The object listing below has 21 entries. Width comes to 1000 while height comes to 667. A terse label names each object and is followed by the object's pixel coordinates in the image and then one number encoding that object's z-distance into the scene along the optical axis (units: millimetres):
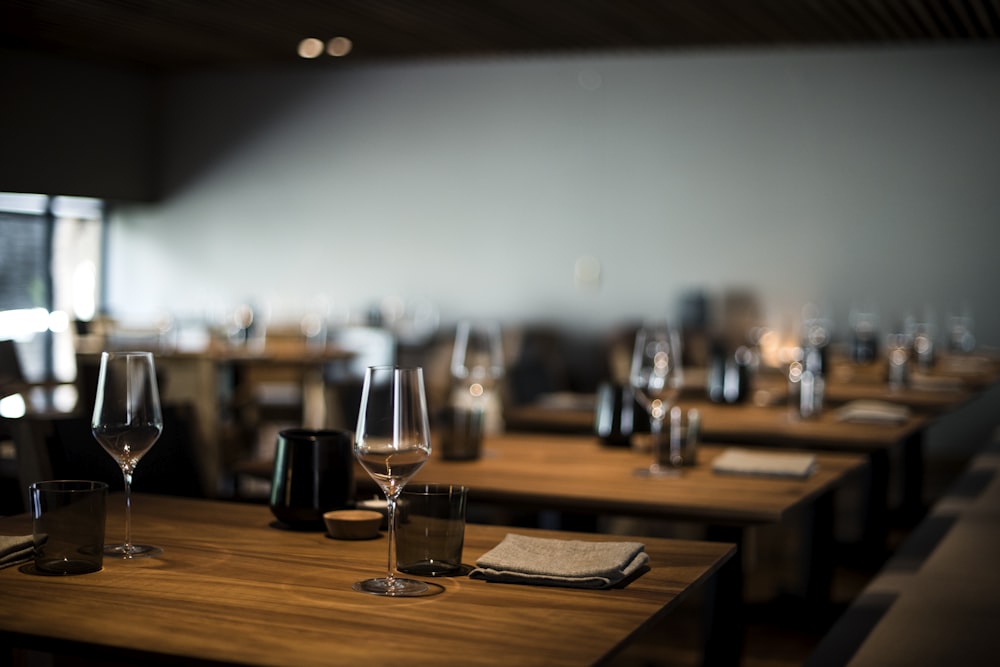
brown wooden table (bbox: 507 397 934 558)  3432
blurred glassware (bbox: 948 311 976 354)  7438
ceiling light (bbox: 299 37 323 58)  9023
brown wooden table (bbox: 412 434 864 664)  2291
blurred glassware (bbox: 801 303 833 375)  3966
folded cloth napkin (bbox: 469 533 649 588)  1572
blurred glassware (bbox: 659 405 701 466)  2771
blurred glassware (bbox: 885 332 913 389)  4922
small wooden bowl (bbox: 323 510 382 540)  1883
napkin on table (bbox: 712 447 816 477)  2617
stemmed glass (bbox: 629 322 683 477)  2664
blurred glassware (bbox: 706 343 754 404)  4207
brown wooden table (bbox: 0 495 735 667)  1269
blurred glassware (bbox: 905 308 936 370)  5922
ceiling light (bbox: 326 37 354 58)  8926
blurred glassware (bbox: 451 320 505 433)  3061
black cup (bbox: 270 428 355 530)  1968
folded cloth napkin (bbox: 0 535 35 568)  1640
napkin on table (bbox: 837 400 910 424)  3695
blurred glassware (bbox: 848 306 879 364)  6270
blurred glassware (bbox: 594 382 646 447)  3119
